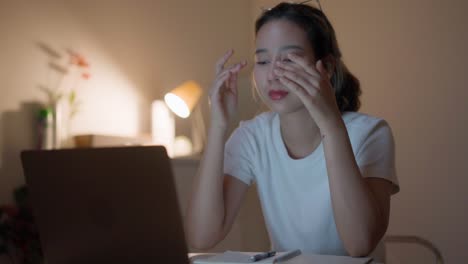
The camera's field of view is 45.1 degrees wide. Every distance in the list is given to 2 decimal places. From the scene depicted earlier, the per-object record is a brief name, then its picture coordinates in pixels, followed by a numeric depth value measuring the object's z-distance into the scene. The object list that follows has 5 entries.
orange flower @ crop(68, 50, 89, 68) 2.50
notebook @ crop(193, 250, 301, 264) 1.00
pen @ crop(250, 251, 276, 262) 1.00
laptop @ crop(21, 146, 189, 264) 0.87
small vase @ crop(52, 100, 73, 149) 2.30
